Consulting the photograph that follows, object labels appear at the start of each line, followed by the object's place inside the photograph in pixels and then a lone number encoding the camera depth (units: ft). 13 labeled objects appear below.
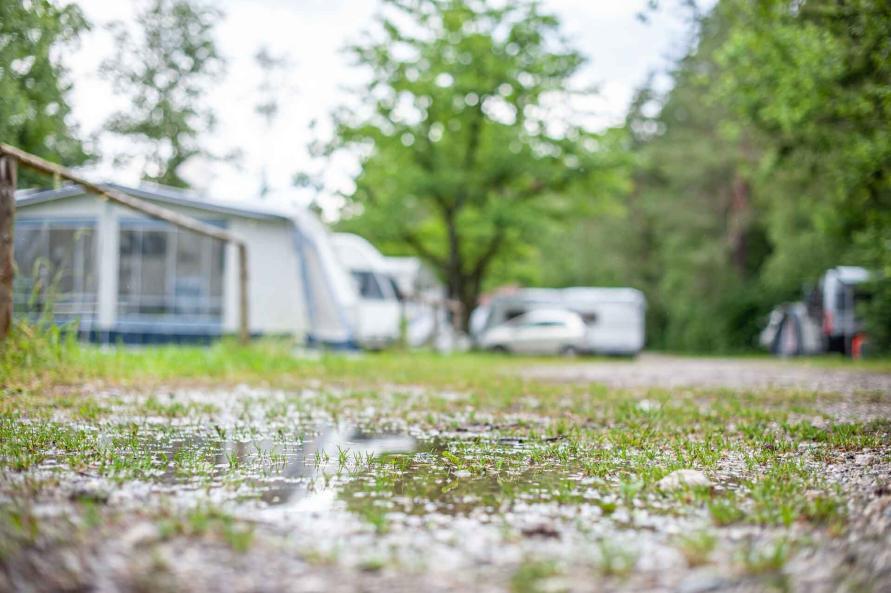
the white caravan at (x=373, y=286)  63.36
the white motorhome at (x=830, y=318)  83.20
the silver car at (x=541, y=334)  81.92
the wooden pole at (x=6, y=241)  24.43
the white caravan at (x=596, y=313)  86.12
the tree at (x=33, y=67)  25.93
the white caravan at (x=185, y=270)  51.49
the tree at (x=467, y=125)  75.72
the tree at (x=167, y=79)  95.81
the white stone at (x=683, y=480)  11.48
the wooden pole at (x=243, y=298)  43.32
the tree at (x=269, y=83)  121.70
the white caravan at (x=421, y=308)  69.97
